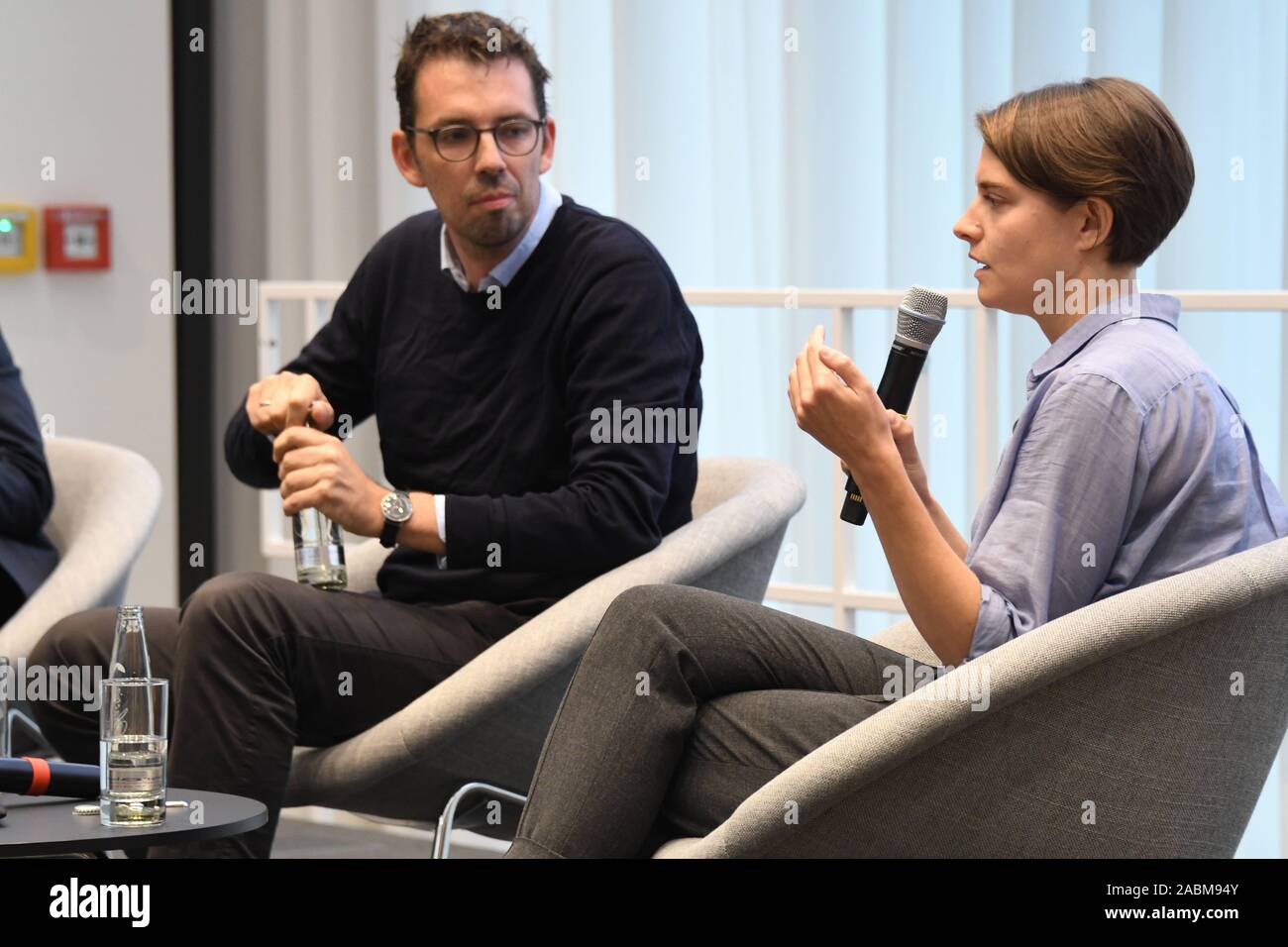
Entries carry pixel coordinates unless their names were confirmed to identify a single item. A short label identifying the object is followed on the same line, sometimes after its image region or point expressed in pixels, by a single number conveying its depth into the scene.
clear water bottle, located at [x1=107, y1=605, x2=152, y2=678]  4.04
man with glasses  4.38
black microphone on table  4.03
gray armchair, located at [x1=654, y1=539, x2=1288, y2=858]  3.85
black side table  3.90
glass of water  3.99
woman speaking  3.97
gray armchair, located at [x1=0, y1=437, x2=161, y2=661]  4.75
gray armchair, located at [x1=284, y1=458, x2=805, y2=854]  4.35
